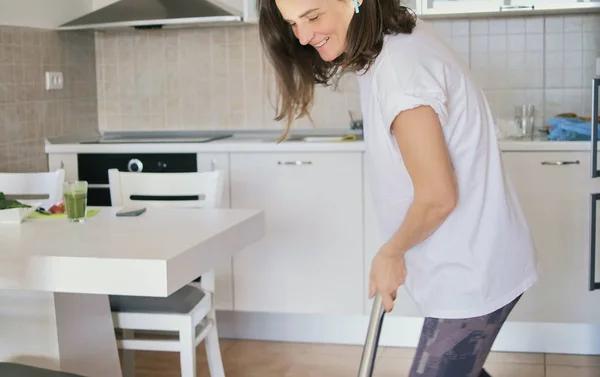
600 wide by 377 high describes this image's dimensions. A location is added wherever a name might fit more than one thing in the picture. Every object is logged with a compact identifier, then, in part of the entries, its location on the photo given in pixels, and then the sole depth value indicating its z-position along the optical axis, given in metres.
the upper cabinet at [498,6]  3.58
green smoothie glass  2.45
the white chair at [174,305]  2.52
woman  1.49
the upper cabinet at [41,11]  3.62
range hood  3.84
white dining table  1.93
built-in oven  3.79
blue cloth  3.44
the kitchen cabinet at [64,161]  3.90
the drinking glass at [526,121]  3.73
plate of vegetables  2.50
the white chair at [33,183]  2.98
